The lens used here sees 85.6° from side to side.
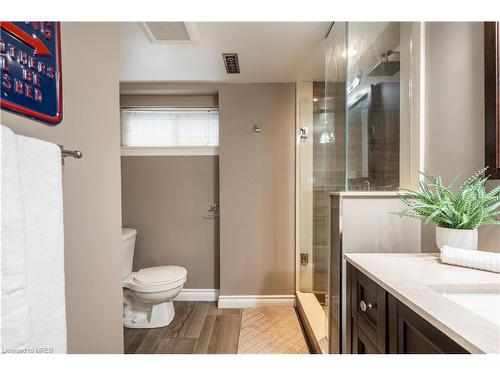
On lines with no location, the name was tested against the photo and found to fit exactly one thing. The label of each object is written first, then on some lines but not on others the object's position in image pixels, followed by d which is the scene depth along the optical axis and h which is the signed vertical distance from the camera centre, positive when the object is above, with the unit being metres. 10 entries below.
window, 2.81 +0.59
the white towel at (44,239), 0.66 -0.14
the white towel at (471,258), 0.88 -0.26
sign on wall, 0.67 +0.31
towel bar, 0.83 +0.10
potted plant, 0.98 -0.11
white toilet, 2.12 -0.86
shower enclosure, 1.35 +0.36
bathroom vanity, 0.55 -0.31
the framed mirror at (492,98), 1.02 +0.32
